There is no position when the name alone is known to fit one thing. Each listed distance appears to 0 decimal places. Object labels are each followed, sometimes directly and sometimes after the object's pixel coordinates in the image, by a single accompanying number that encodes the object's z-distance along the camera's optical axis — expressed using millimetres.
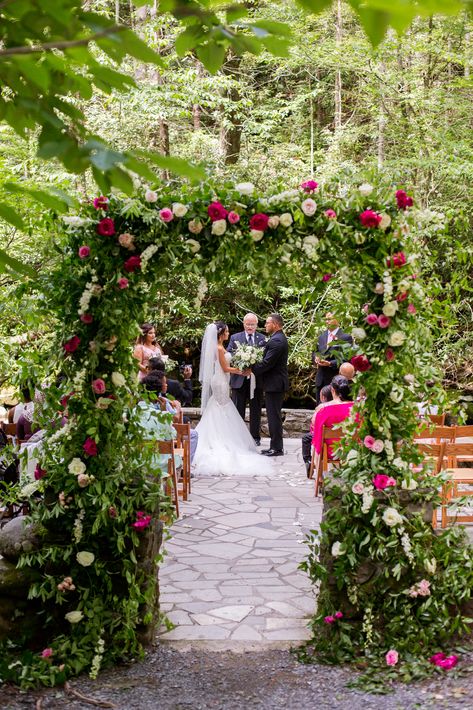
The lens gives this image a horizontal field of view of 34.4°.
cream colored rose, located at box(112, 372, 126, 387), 4523
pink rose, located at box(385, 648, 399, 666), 4270
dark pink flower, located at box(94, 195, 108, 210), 4504
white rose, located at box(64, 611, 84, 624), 4379
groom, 10508
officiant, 11109
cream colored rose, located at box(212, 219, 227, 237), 4461
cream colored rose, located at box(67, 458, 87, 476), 4527
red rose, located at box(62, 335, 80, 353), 4508
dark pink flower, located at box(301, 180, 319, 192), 4551
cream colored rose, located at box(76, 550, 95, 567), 4426
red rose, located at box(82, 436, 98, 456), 4539
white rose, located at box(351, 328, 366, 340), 4590
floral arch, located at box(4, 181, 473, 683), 4477
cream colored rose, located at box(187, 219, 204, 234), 4492
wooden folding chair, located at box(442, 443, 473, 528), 6359
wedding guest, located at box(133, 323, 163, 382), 9102
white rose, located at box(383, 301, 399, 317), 4492
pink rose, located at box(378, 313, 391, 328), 4543
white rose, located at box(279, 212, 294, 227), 4477
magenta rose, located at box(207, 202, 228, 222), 4478
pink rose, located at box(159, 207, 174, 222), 4461
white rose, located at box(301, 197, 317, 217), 4480
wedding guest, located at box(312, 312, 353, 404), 10263
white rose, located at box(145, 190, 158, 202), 4488
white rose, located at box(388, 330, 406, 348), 4488
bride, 10148
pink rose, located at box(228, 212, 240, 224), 4473
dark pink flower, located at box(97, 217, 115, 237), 4449
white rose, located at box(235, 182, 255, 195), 4504
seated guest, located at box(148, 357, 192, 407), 7527
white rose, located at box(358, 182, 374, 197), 4489
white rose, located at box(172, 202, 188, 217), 4473
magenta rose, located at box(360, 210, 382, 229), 4465
